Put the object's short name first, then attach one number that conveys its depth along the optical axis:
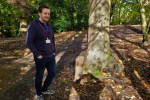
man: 2.14
